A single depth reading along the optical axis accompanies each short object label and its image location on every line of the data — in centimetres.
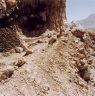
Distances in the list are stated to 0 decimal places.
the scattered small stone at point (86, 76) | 653
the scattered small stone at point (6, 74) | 523
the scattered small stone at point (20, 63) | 570
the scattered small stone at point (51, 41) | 708
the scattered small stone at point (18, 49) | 669
